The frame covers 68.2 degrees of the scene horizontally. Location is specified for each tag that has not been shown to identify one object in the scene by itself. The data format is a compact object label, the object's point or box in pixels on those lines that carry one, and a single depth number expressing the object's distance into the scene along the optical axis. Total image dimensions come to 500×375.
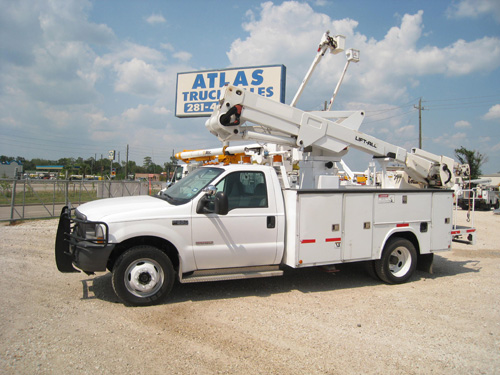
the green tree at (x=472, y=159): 37.76
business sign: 16.58
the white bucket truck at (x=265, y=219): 5.17
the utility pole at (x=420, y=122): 37.67
